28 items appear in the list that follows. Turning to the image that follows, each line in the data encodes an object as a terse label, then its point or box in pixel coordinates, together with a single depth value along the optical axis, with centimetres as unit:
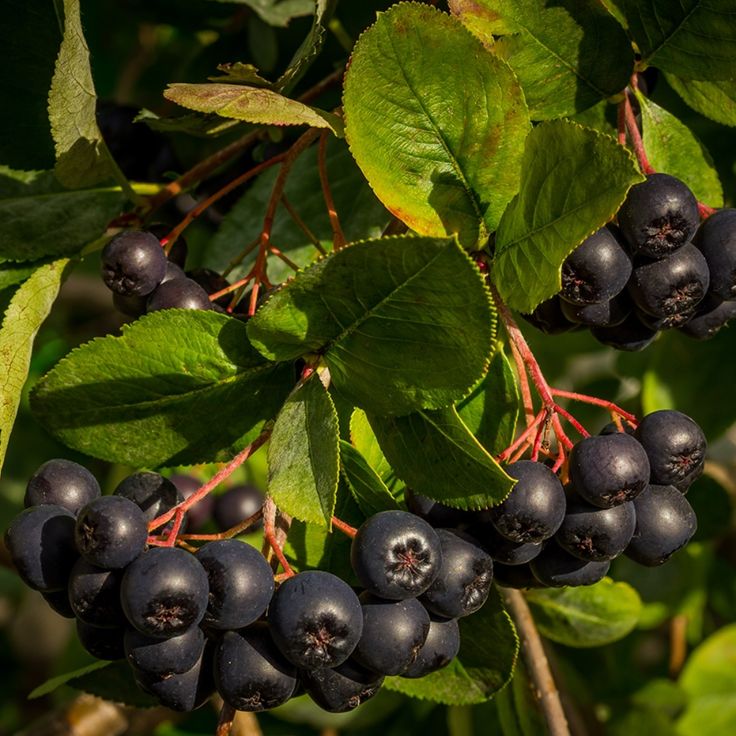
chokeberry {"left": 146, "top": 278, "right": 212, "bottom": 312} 46
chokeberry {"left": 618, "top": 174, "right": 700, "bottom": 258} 44
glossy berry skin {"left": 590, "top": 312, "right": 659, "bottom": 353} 46
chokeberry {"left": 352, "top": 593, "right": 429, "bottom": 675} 44
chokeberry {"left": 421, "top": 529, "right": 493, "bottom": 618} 44
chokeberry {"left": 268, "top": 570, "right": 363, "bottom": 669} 43
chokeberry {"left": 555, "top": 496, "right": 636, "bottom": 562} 44
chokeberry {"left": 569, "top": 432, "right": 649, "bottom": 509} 44
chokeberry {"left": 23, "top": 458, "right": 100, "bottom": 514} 45
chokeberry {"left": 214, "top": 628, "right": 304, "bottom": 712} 43
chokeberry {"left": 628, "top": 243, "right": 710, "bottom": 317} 45
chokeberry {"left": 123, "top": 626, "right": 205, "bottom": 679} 43
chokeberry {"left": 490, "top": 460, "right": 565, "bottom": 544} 44
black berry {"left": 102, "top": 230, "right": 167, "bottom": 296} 46
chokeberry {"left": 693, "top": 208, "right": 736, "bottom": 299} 45
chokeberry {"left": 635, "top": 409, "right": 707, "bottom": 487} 45
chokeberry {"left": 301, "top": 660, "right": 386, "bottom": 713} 44
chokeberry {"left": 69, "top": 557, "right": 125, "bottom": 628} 43
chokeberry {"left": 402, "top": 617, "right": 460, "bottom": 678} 45
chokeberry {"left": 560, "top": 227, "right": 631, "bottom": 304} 44
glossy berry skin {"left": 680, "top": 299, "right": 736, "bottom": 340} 46
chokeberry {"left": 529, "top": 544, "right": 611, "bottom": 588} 45
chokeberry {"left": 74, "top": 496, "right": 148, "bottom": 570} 43
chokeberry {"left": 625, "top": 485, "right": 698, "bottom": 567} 45
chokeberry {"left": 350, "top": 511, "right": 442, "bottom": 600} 43
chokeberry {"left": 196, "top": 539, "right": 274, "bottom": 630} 43
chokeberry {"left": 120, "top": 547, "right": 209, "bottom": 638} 43
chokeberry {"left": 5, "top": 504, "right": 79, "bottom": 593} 44
